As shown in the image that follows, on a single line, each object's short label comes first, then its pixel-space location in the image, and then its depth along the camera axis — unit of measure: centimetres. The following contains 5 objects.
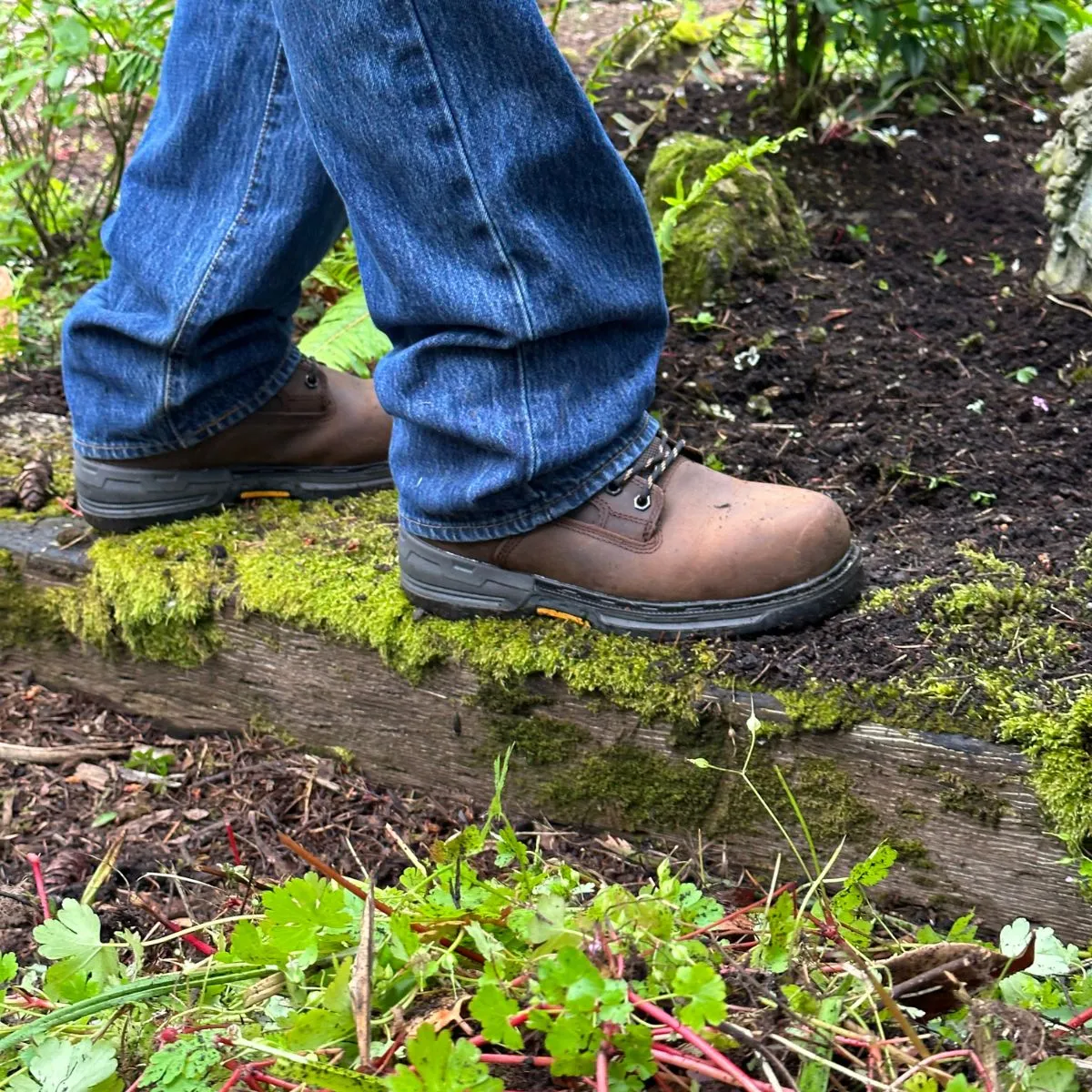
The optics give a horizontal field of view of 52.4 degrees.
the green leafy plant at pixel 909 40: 328
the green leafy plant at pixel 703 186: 244
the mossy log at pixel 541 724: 169
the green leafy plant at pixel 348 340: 263
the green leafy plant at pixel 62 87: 299
